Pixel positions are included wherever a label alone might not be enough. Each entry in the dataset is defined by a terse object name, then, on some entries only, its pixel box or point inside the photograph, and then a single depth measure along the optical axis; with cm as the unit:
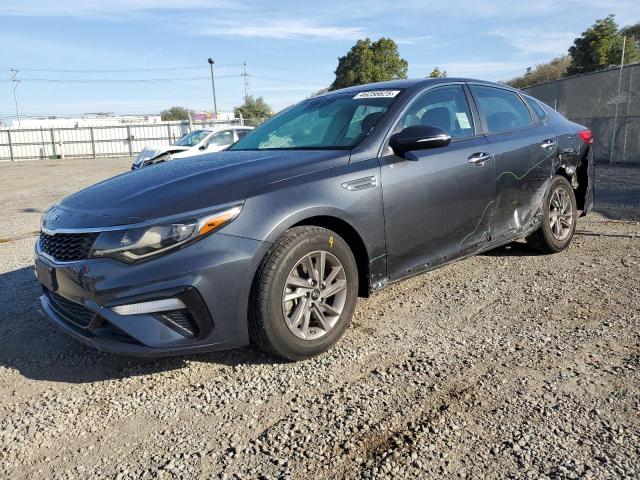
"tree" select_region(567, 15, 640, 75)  3434
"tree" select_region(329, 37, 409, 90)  4144
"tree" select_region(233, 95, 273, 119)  6033
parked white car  1363
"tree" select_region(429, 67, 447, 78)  3959
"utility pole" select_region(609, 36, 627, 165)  1266
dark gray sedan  265
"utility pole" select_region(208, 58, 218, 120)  3568
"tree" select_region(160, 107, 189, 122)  8175
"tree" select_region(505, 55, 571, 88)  4528
